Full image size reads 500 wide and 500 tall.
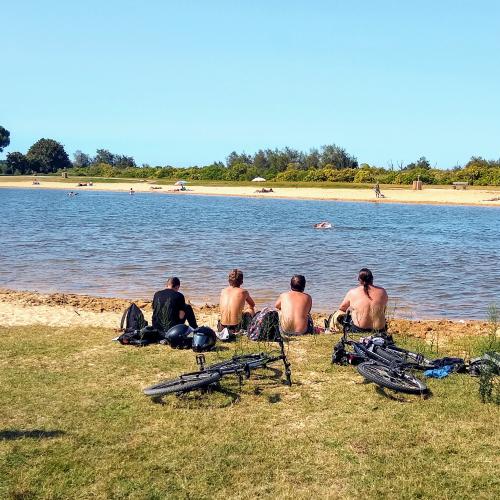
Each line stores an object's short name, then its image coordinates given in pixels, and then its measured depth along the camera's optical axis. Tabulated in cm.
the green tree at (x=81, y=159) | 17784
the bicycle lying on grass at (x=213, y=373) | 748
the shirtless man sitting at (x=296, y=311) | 1112
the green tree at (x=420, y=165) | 10531
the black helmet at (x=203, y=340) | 977
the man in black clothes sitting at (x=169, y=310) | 1043
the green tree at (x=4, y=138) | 14085
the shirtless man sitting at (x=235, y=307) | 1128
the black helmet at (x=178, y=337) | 1002
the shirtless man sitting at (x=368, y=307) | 1093
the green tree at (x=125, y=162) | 15662
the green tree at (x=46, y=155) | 14025
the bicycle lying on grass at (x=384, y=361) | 786
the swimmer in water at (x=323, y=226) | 4126
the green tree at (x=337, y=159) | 11500
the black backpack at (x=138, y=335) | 1027
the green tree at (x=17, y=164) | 13650
